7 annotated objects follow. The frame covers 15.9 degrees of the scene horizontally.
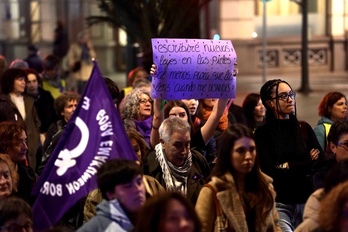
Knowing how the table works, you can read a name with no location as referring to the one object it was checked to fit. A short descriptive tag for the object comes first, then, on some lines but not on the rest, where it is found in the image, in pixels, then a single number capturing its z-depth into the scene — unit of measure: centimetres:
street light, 2974
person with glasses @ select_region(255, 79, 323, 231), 963
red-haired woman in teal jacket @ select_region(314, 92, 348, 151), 1187
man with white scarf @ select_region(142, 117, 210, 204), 894
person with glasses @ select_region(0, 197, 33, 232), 660
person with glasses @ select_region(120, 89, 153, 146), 1120
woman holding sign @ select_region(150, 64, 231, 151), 1012
